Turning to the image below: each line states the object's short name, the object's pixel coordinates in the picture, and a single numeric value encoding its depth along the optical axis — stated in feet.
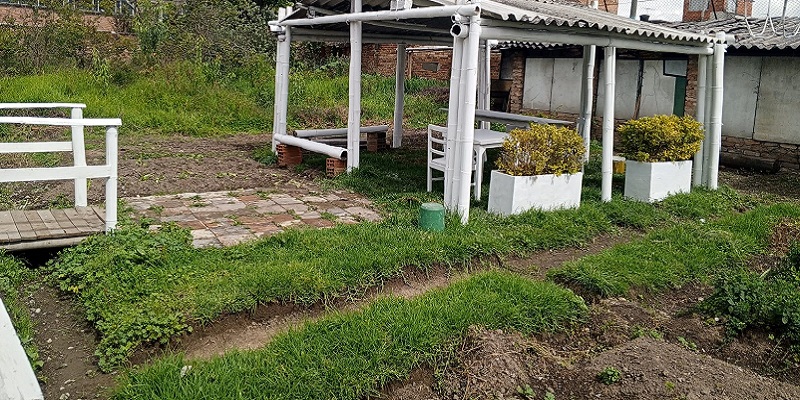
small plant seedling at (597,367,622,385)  13.66
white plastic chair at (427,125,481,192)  27.24
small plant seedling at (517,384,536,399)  13.15
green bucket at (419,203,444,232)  21.75
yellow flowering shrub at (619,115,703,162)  28.60
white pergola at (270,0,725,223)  23.36
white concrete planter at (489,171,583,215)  24.47
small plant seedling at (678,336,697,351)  15.81
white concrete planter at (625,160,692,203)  28.60
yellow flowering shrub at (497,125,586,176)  24.75
